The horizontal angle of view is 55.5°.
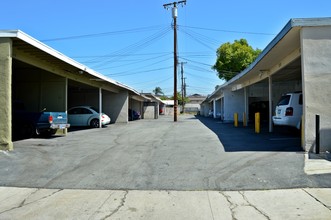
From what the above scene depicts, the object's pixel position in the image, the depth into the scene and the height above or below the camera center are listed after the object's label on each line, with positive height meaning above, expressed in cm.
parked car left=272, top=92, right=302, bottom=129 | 1328 +11
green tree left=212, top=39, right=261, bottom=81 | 4219 +759
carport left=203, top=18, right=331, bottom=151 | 912 +140
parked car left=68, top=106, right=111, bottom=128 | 2269 -28
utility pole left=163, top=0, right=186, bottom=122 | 3272 +752
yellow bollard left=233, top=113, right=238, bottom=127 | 2229 -47
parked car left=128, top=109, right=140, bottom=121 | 3615 -22
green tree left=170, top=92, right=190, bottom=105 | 10256 +474
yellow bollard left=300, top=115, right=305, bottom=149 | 946 -69
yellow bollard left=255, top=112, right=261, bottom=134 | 1633 -53
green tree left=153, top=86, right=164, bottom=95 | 14438 +1025
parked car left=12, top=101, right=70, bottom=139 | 1416 -41
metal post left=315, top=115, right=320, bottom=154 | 895 -58
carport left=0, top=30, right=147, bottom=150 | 1020 +181
